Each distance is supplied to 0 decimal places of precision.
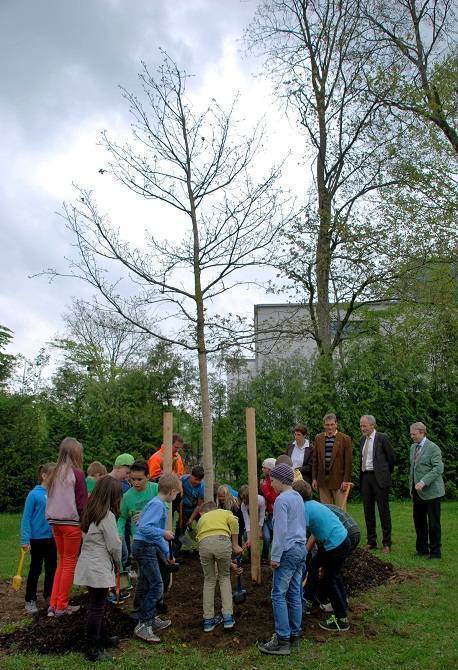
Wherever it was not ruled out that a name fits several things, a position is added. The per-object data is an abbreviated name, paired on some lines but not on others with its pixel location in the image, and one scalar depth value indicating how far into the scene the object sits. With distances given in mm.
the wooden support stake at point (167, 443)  7355
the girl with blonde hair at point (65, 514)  6195
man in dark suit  9016
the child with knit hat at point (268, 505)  8148
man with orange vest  8688
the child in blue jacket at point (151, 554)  5695
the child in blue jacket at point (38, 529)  6758
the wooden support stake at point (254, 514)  7262
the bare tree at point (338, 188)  15961
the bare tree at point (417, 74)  15102
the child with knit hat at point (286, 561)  5398
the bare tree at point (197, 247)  8352
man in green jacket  8500
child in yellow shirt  5789
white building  14736
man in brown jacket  8914
